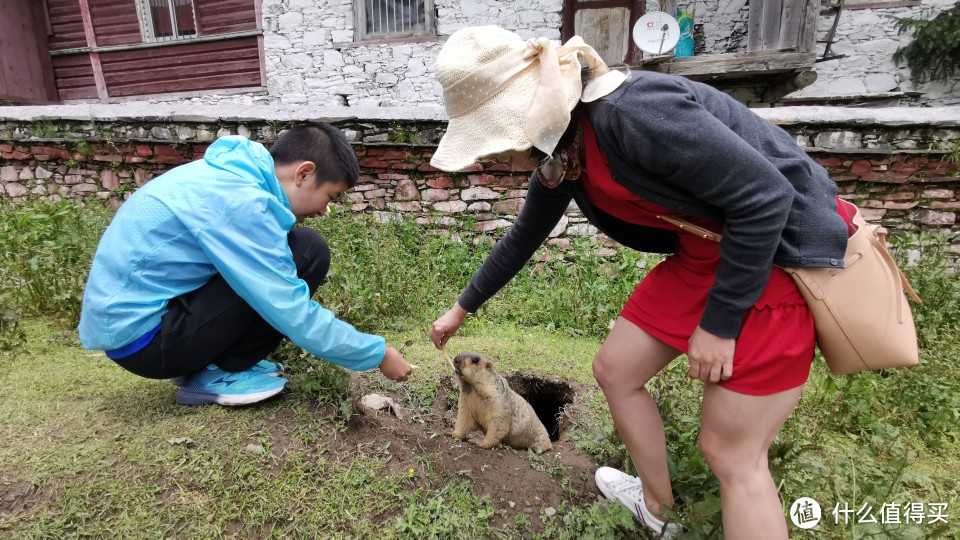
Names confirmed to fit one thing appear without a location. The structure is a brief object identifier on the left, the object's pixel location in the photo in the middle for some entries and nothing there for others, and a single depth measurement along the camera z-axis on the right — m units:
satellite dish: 7.86
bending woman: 1.35
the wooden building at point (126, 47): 10.07
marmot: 2.68
